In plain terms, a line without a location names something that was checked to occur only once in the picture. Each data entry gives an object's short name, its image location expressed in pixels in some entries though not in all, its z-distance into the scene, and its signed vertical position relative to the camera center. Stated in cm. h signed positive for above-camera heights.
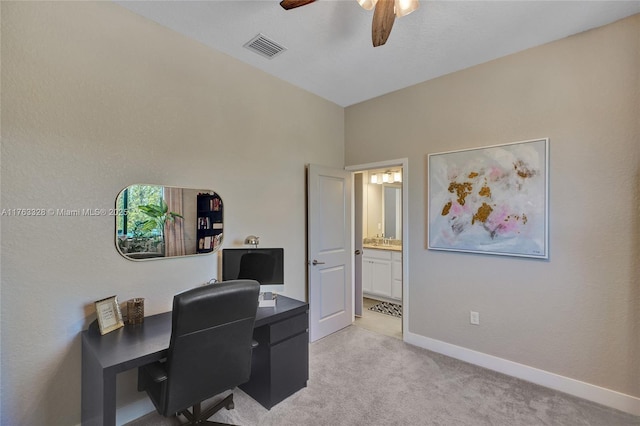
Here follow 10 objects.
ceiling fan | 162 +118
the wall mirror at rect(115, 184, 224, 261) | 195 -7
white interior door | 315 -47
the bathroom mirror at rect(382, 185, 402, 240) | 523 -1
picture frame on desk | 171 -64
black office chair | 144 -74
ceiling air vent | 228 +139
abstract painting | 235 +9
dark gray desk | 141 -88
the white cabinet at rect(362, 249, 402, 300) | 432 -100
